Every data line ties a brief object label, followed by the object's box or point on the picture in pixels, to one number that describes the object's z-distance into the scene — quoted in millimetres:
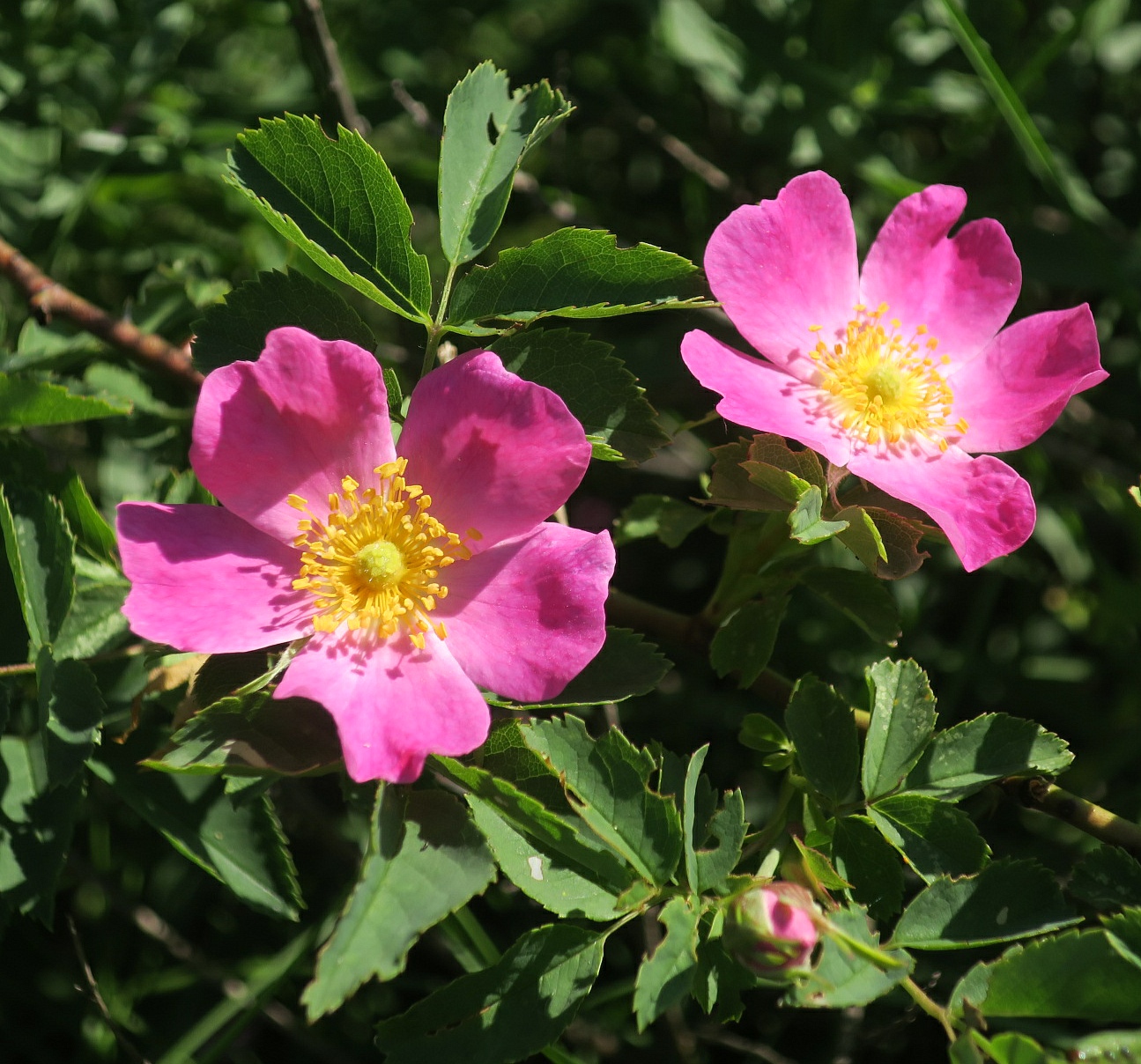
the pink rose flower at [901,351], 213
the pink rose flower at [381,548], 203
